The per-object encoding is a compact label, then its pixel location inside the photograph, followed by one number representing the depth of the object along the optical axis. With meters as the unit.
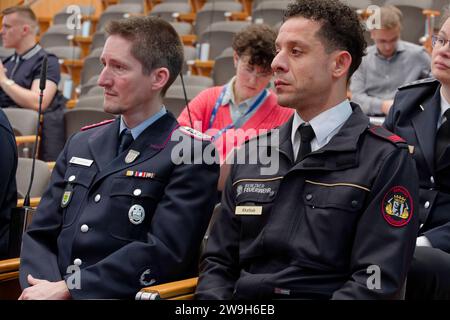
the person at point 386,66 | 4.39
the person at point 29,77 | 4.22
